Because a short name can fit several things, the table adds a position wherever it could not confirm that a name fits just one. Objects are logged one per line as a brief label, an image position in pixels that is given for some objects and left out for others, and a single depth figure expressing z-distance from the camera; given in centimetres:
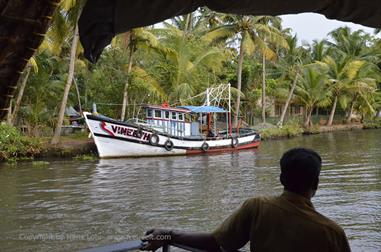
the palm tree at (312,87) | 3609
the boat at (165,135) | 2061
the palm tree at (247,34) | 2903
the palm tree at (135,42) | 2394
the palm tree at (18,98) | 2128
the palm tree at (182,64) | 2770
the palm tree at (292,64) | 3550
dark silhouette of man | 203
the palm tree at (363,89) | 3900
